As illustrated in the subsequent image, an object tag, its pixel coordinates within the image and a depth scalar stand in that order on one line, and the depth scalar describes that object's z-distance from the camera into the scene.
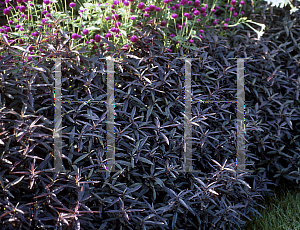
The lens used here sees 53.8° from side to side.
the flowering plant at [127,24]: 2.29
